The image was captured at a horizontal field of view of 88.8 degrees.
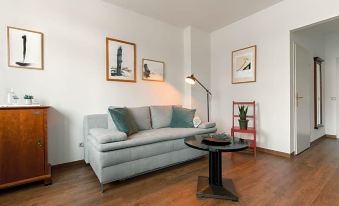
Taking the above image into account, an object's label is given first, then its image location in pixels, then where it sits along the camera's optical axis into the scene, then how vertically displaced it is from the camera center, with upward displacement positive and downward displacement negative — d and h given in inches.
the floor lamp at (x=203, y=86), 128.4 +14.2
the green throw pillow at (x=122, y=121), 89.4 -9.6
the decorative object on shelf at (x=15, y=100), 81.5 +1.4
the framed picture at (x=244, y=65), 131.3 +29.3
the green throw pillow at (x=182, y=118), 118.1 -10.8
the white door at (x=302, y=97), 117.7 +3.3
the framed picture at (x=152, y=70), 128.8 +24.9
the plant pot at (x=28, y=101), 80.8 +0.8
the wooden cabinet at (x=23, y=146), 68.6 -17.9
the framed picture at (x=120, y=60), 112.2 +28.4
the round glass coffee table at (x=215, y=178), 63.5 -31.5
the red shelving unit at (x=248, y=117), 117.2 -13.3
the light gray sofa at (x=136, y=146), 72.7 -20.8
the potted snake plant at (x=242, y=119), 119.8 -12.1
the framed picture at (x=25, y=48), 83.1 +27.3
